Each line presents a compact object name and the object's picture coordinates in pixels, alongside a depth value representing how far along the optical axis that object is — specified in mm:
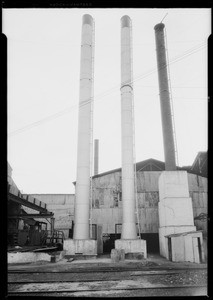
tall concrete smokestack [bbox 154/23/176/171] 15758
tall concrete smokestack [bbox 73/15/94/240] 15082
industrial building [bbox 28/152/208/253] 18438
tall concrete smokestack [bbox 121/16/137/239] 15016
